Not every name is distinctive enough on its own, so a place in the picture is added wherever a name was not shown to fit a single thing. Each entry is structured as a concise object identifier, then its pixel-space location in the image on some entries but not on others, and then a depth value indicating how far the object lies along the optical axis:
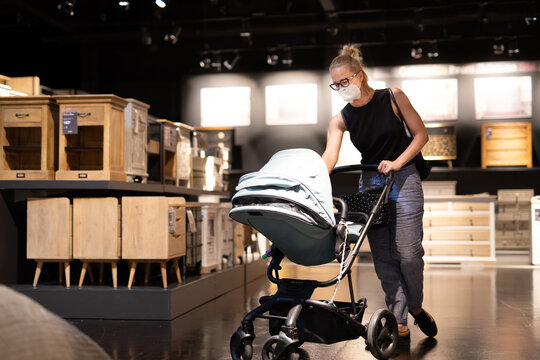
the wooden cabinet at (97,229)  4.64
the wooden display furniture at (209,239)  5.89
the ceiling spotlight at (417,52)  11.37
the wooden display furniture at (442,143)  11.28
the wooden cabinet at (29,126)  4.82
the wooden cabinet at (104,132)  4.76
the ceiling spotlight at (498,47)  11.23
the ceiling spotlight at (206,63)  12.23
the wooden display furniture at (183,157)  6.44
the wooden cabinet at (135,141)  5.23
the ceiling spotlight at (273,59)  11.86
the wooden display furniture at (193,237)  5.33
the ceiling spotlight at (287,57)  11.82
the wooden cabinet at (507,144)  11.13
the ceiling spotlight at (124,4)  9.14
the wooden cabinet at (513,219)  11.70
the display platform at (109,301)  4.51
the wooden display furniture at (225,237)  6.42
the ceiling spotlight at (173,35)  11.01
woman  3.30
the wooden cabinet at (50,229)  4.62
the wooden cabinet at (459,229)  9.78
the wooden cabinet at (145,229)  4.66
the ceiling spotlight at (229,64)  12.40
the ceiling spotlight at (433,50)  11.29
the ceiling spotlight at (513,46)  11.14
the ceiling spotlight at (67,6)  9.38
